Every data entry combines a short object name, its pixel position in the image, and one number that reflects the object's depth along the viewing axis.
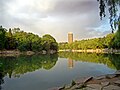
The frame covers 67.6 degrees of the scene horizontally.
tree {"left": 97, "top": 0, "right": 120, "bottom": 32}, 4.70
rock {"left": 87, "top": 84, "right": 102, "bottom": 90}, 3.68
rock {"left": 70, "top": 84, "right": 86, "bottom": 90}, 3.90
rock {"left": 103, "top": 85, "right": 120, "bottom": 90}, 3.58
